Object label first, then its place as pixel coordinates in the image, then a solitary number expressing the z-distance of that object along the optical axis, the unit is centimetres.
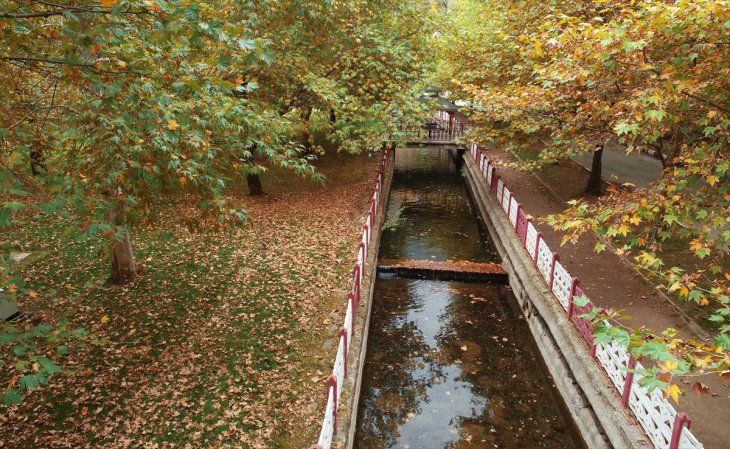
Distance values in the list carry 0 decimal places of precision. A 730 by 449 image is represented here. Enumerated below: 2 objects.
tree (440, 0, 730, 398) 600
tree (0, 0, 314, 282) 505
